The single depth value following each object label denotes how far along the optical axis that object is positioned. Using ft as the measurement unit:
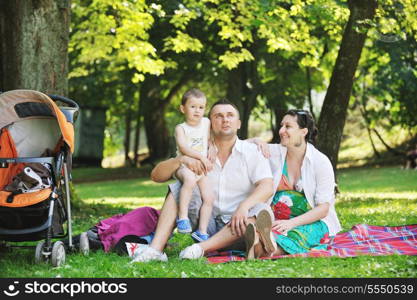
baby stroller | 18.07
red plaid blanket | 19.62
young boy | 19.48
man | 19.40
